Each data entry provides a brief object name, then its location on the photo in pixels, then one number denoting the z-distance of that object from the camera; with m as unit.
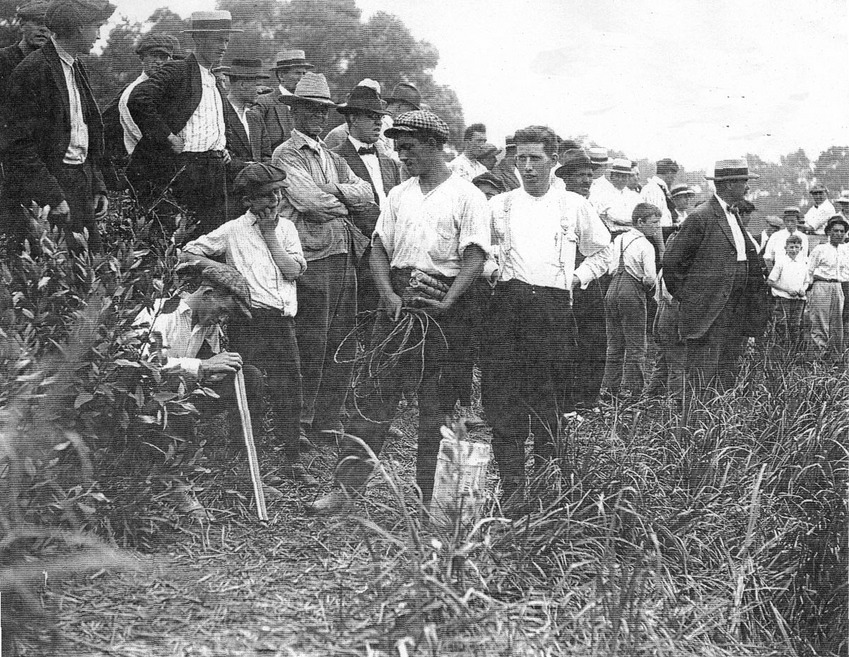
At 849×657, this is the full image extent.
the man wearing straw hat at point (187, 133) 4.65
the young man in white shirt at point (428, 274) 4.37
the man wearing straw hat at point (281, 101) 5.12
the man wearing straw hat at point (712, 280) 6.21
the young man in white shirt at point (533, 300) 4.69
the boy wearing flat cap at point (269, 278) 4.57
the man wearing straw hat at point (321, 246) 4.96
